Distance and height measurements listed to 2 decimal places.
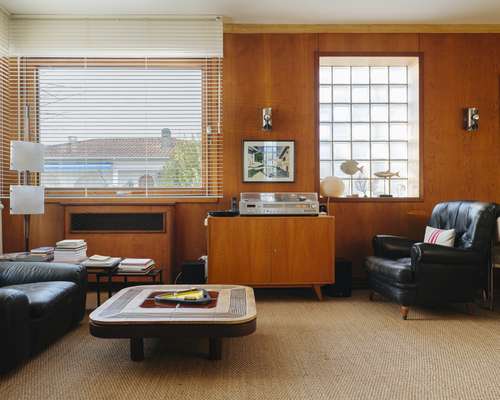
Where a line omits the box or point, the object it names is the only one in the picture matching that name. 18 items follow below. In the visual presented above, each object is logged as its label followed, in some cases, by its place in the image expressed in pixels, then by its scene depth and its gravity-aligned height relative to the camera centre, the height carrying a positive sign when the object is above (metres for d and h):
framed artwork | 4.12 +0.31
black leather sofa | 2.00 -0.67
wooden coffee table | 2.00 -0.66
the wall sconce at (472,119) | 4.10 +0.73
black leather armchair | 2.94 -0.60
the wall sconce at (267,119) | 4.04 +0.73
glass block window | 4.38 +0.73
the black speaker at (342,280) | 3.74 -0.85
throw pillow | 3.27 -0.40
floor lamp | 3.30 +0.03
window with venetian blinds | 4.08 +0.83
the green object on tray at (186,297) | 2.30 -0.64
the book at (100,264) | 3.14 -0.59
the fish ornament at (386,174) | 4.12 +0.17
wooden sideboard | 3.52 -0.54
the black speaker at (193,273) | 3.69 -0.77
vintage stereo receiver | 3.59 -0.14
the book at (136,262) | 3.29 -0.60
